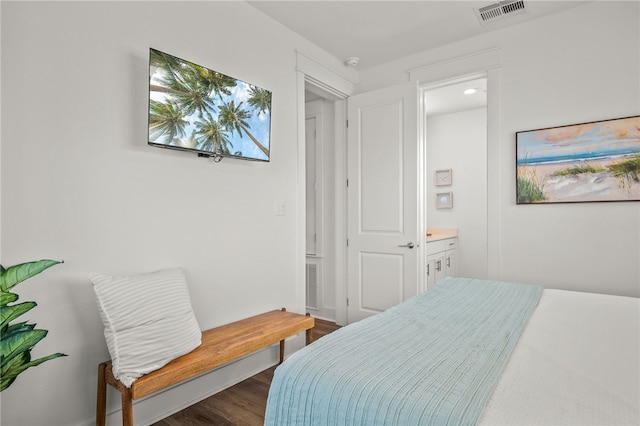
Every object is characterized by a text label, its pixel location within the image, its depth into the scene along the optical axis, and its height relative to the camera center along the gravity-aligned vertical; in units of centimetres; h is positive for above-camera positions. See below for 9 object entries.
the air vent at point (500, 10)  264 +156
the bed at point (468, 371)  88 -47
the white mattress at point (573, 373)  85 -47
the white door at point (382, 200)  333 +15
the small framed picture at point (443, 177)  506 +54
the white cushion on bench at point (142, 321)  160 -51
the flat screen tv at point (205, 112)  187 +62
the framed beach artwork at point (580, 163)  250 +39
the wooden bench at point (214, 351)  160 -74
